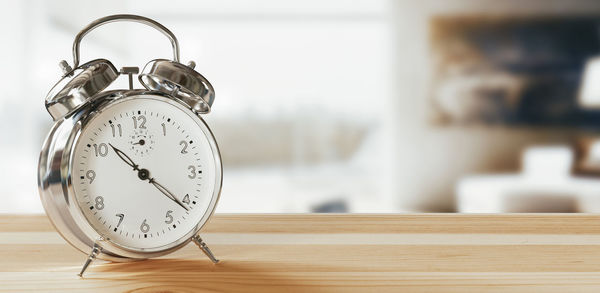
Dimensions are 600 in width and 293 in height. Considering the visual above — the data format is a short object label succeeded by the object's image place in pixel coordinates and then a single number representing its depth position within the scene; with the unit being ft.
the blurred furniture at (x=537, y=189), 10.16
